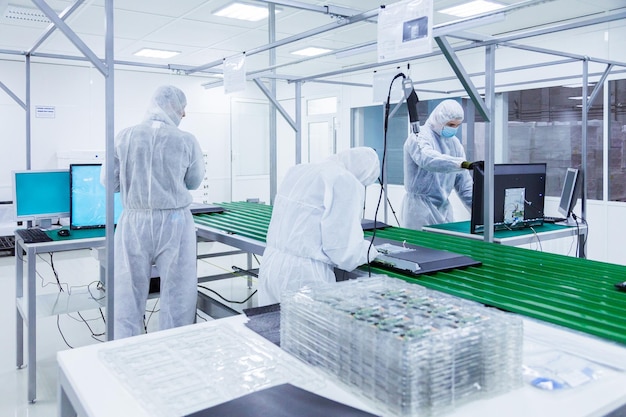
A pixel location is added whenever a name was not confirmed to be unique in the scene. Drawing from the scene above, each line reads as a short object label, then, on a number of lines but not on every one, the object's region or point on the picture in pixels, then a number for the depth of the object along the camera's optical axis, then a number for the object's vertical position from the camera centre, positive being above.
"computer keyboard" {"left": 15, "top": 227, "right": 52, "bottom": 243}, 2.85 -0.22
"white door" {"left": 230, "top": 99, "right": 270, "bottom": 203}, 8.47 +0.75
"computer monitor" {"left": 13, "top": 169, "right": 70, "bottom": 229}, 3.20 +0.00
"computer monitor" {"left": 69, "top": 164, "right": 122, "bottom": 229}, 3.20 -0.01
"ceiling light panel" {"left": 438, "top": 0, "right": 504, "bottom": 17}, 4.64 +1.69
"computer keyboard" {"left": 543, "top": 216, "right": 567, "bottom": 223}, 3.38 -0.15
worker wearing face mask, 3.52 +0.11
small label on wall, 6.97 +1.10
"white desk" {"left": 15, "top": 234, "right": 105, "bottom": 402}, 2.66 -0.56
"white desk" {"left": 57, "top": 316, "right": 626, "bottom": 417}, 0.90 -0.35
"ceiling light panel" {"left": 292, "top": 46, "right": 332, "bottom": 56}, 6.53 +1.81
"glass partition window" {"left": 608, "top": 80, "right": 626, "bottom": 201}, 5.09 +0.53
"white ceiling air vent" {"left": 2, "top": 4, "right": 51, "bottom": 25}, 4.69 +1.65
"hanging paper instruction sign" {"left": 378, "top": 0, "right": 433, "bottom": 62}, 1.95 +0.63
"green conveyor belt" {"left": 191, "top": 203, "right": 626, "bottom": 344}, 1.34 -0.28
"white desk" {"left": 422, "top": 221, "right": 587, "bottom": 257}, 2.77 -0.20
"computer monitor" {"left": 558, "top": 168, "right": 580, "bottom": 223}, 3.33 +0.01
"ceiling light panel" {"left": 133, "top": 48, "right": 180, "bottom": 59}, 6.56 +1.80
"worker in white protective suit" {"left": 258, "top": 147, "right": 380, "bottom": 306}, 1.96 -0.11
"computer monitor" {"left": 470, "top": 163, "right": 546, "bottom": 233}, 2.81 +0.00
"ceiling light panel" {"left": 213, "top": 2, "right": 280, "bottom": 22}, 4.68 +1.67
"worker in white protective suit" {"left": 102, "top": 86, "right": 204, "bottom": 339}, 2.68 -0.15
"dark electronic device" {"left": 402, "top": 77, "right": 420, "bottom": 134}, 2.06 +0.35
